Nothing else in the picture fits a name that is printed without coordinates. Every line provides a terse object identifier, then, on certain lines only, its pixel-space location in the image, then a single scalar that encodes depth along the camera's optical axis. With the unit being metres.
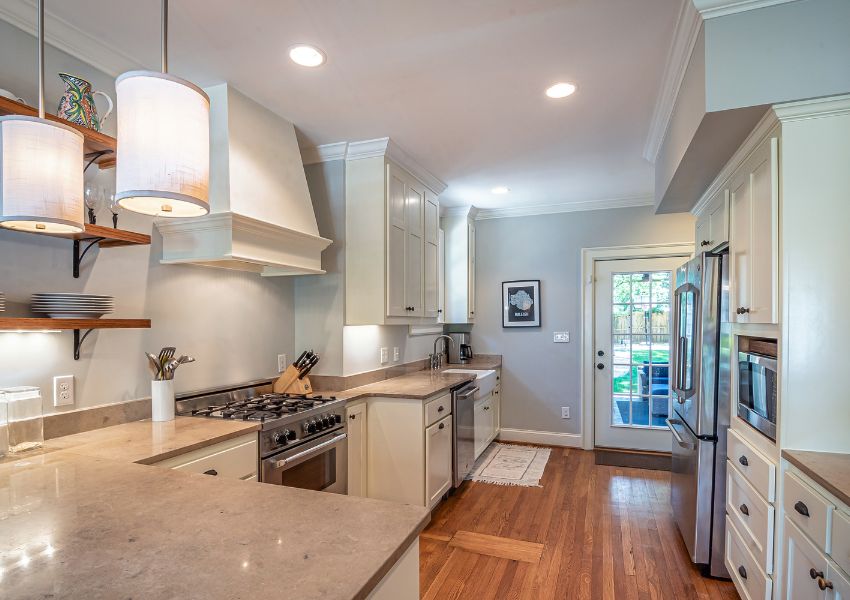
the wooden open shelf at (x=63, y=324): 1.56
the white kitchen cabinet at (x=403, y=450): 3.08
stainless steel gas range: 2.29
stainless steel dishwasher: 3.58
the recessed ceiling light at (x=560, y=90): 2.45
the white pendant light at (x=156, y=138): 1.04
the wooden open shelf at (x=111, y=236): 1.83
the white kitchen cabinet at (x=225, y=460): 1.85
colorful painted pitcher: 1.76
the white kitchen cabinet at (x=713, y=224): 2.49
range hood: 2.34
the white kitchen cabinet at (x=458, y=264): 5.09
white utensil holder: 2.23
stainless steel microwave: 1.84
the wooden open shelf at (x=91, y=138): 1.56
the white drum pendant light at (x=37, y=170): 1.11
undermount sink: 4.23
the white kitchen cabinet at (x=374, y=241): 3.27
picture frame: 5.10
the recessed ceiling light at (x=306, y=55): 2.10
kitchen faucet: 4.80
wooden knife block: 3.07
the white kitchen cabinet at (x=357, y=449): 2.97
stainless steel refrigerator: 2.39
